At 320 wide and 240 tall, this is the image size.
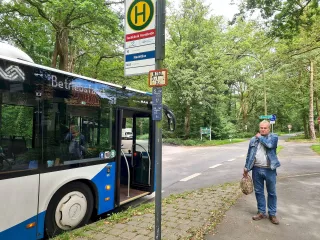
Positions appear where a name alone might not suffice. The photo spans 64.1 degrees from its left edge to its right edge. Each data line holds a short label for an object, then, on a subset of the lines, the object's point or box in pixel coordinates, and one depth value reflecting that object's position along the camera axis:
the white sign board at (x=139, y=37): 3.16
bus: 3.37
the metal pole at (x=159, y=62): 3.10
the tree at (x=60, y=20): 10.53
